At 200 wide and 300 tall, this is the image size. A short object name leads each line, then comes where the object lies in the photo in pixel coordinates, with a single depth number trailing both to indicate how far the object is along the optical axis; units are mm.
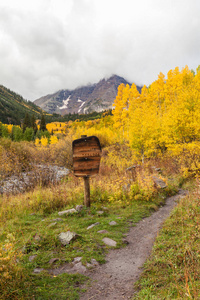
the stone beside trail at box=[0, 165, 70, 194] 8329
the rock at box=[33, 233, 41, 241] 3786
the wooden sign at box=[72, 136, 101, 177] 5648
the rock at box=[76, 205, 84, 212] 5701
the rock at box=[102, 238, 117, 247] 3909
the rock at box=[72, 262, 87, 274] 2979
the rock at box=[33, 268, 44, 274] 2865
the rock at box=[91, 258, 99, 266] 3200
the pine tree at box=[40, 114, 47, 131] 72288
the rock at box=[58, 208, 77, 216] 5492
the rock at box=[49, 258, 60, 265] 3153
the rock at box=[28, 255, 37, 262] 3184
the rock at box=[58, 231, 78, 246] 3779
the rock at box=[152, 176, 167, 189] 7970
